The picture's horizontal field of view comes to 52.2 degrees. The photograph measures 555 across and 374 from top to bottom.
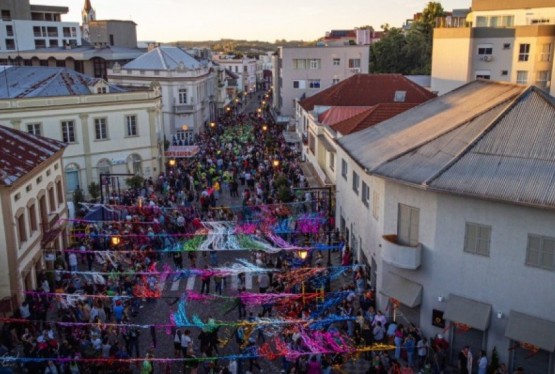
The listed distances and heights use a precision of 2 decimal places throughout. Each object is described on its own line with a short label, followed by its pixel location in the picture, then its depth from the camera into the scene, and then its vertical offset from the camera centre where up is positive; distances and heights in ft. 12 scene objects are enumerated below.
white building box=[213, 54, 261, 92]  437.17 -8.29
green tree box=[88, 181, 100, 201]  128.88 -29.53
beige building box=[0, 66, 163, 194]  128.67 -13.99
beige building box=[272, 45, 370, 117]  228.63 -4.16
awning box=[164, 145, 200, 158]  161.07 -26.29
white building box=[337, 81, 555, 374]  56.44 -18.12
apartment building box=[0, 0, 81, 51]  314.55 +18.31
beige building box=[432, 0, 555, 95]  177.17 +2.46
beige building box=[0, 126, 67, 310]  75.15 -21.89
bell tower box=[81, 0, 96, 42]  444.14 +35.63
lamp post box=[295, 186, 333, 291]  81.66 -28.75
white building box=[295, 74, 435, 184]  103.30 -11.84
